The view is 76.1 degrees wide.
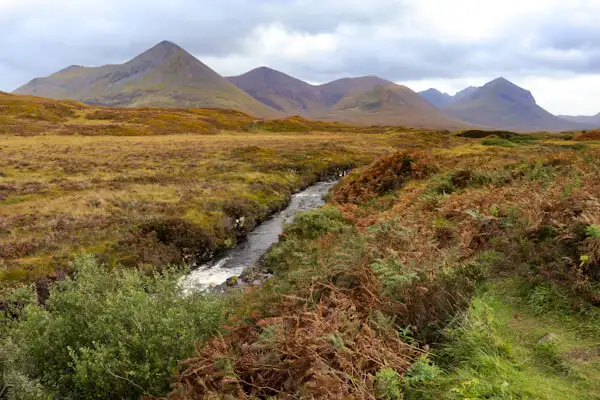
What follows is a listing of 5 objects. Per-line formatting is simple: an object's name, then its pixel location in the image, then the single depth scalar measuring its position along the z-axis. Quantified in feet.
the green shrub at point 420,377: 16.06
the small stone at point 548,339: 17.90
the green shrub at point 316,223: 58.23
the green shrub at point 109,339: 25.40
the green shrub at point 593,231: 20.82
